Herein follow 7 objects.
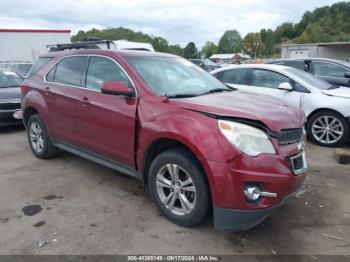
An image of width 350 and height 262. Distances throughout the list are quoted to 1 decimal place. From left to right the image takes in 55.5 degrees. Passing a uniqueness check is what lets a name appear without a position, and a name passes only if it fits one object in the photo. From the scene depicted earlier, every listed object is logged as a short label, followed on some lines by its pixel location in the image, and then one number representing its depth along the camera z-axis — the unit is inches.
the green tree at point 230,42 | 4824.6
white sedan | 246.8
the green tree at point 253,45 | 3786.9
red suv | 113.9
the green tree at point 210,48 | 4950.8
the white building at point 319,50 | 1232.2
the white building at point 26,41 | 1084.5
